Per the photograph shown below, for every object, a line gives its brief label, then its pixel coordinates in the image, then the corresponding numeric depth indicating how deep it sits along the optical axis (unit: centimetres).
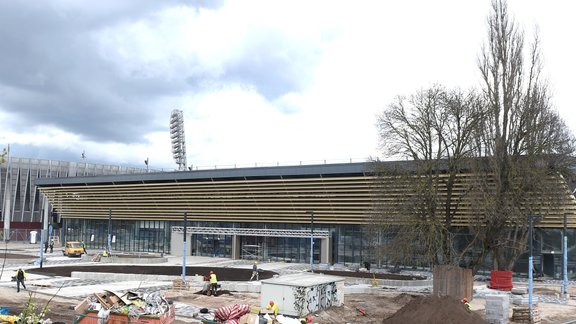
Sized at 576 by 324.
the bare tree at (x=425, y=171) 3678
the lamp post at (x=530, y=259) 2970
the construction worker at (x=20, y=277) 3400
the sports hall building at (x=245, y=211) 4975
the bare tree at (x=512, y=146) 3691
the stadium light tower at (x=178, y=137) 9156
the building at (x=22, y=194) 9938
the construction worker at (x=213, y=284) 3368
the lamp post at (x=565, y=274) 3792
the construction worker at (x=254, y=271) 4198
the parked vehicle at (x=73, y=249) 6462
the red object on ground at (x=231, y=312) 2295
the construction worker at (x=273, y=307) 2325
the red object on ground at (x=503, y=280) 4053
